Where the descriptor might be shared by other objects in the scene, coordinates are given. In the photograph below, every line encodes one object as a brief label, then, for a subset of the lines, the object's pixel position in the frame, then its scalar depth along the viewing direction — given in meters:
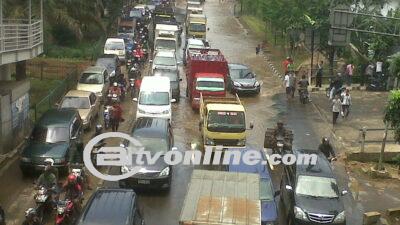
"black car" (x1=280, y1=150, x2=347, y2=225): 14.38
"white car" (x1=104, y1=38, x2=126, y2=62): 39.00
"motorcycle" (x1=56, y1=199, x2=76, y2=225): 13.81
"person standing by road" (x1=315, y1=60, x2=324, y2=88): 32.84
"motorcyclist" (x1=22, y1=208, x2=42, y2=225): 13.02
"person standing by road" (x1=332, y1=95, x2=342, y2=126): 25.20
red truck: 28.08
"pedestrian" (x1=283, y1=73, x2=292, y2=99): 30.84
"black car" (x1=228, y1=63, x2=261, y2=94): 31.56
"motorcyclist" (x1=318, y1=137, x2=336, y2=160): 18.94
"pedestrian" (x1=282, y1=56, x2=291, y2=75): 35.87
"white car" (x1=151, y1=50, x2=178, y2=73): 33.53
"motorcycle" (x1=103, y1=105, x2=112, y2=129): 23.00
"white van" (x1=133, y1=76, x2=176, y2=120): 24.11
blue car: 13.89
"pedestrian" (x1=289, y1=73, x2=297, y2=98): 30.72
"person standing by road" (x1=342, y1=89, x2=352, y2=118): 26.52
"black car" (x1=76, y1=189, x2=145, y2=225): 11.84
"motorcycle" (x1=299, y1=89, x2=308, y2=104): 30.03
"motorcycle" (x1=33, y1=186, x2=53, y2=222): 14.21
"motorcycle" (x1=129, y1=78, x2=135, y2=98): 30.01
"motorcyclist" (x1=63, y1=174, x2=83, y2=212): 14.57
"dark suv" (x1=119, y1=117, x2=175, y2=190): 16.50
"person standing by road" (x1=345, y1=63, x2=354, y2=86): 33.25
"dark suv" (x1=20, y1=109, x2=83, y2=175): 17.61
